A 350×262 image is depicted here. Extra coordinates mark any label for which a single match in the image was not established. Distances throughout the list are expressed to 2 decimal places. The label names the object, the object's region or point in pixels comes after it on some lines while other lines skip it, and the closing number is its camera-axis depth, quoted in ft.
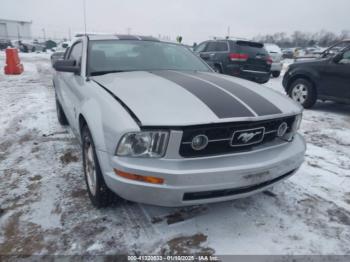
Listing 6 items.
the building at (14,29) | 182.50
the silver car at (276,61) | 42.16
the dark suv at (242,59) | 27.89
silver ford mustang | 6.30
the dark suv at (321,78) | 19.33
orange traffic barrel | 38.22
